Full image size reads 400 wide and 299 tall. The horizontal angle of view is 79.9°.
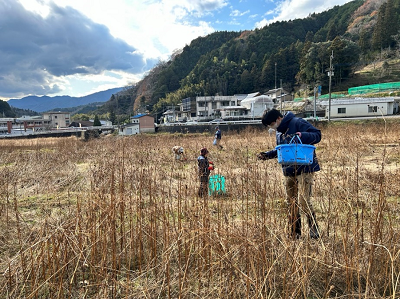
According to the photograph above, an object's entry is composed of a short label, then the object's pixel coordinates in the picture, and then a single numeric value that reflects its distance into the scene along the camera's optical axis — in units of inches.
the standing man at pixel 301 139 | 84.3
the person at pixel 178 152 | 290.0
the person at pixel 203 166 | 132.4
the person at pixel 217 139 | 387.6
